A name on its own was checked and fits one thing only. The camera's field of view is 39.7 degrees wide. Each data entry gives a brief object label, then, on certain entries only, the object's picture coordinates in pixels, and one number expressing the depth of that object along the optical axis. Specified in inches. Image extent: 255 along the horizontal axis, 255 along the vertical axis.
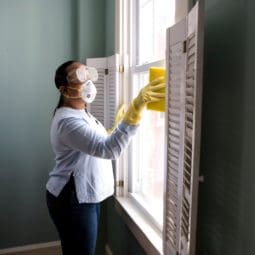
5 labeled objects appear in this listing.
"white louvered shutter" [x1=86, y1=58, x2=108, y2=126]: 98.3
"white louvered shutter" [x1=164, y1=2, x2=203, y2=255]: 40.2
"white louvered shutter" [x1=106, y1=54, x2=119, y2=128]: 89.0
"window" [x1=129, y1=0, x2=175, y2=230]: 74.0
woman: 64.9
